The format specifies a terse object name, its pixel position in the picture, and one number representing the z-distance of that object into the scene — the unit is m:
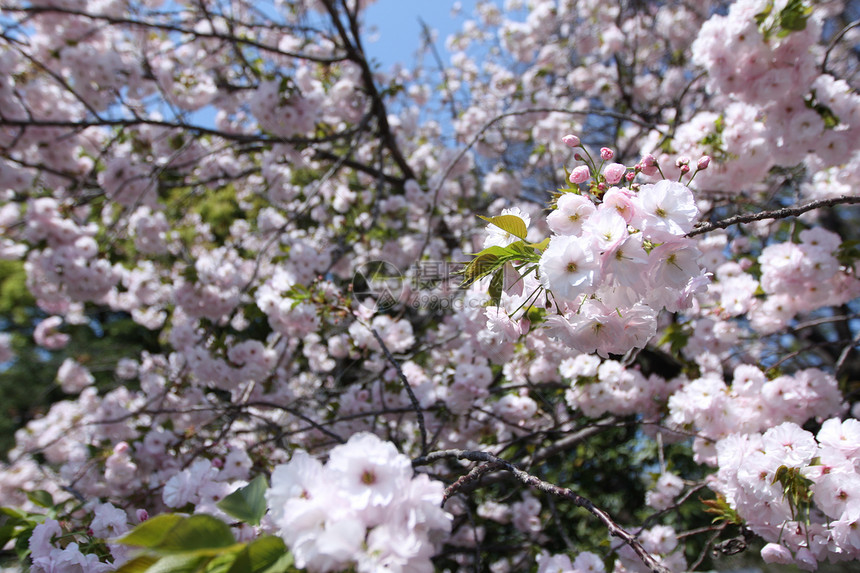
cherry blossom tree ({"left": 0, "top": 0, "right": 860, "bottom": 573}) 0.48
